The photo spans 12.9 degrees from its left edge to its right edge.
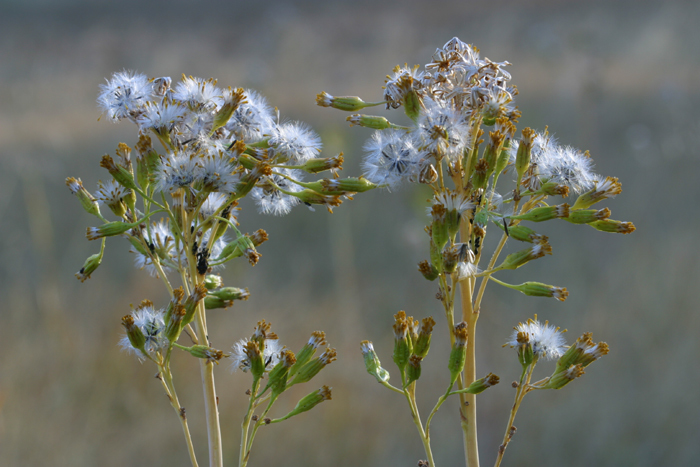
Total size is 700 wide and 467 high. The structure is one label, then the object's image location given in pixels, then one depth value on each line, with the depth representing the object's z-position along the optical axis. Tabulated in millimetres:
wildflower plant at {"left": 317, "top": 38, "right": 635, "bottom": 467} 697
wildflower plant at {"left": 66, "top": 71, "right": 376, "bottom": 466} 699
